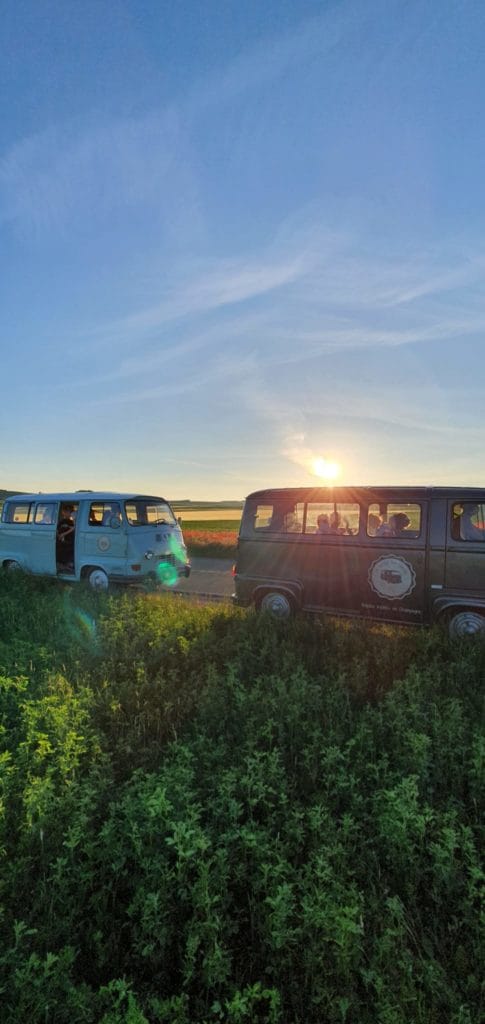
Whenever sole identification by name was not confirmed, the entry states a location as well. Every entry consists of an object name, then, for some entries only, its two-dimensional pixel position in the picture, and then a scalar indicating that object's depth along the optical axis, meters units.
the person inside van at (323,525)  9.15
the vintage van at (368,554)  7.78
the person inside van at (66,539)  14.09
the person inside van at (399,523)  8.37
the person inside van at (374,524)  8.65
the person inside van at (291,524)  9.52
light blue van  12.48
